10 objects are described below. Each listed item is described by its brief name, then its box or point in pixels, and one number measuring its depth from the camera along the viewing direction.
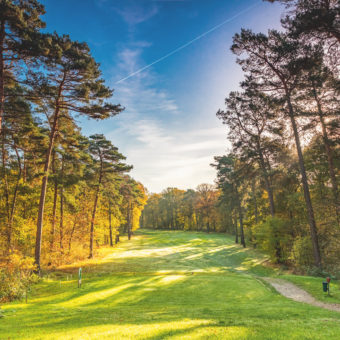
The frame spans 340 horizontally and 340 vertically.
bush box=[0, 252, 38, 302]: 10.91
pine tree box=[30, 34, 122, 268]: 12.38
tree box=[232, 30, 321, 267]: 14.53
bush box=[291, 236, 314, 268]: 17.68
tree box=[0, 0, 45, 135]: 10.00
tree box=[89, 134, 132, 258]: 27.17
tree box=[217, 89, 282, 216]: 21.53
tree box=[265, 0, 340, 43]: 10.01
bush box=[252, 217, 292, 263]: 21.19
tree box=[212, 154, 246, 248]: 35.67
